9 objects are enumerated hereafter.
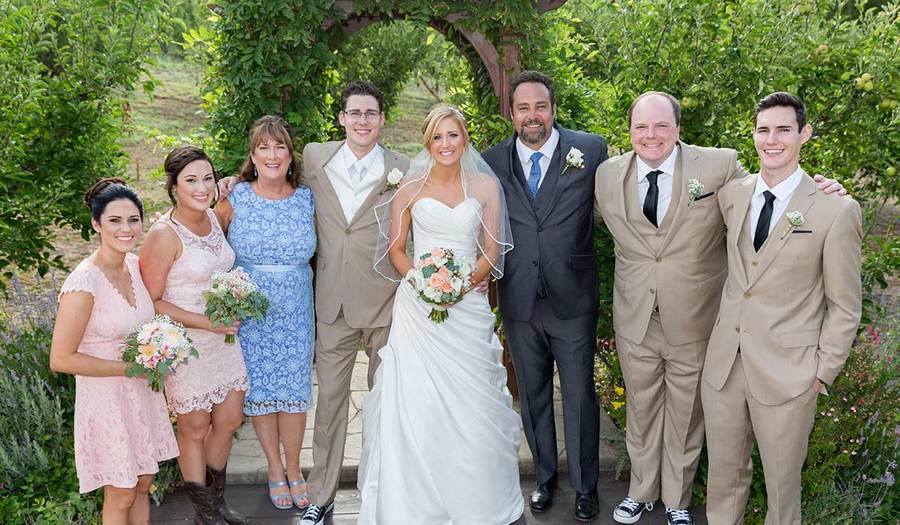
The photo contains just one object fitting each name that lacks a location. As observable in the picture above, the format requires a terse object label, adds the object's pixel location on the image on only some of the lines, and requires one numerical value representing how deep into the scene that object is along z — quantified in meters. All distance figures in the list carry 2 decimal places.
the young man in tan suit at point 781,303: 3.57
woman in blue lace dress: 4.34
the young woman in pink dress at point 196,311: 4.05
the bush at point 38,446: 4.45
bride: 4.31
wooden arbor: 5.47
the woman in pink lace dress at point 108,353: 3.53
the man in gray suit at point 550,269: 4.37
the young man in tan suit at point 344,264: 4.44
